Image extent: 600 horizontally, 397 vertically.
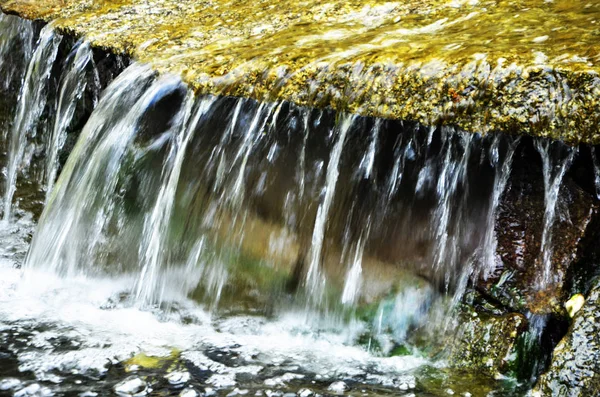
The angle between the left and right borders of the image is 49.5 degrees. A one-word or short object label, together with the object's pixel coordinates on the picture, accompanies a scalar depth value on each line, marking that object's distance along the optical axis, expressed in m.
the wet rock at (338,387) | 3.27
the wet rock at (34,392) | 3.12
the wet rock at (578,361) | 2.91
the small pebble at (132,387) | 3.17
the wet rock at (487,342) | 3.50
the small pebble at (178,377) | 3.31
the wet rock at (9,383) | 3.18
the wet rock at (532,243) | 3.60
